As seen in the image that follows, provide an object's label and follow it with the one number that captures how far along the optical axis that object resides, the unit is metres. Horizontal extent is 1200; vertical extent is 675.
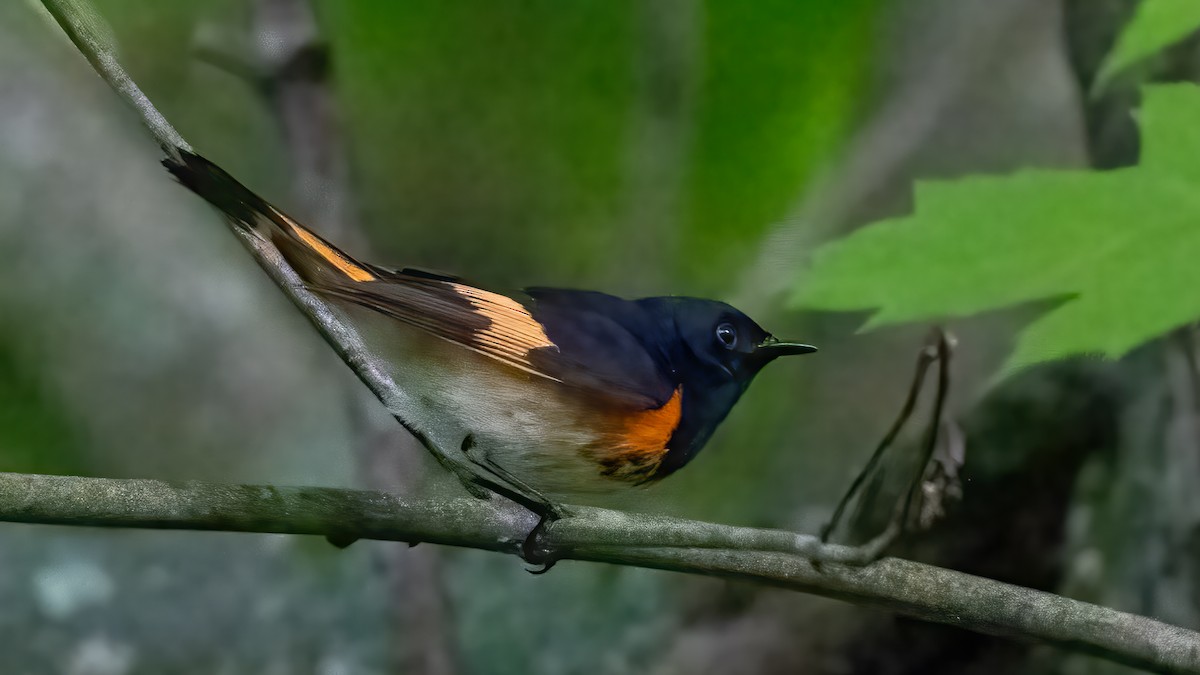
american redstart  3.48
